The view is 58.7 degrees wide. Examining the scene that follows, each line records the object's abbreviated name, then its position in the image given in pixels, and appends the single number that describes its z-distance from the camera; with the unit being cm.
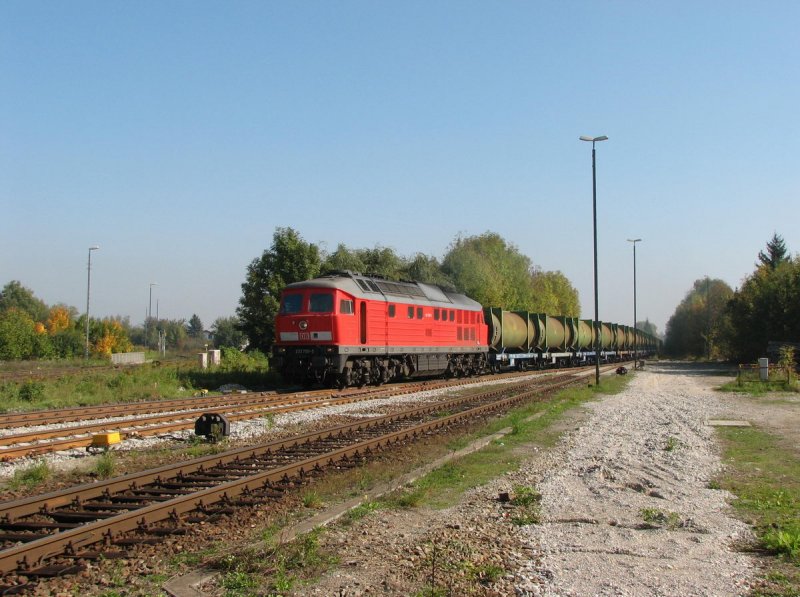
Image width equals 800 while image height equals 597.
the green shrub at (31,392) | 2309
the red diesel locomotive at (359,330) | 2409
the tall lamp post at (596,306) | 3083
